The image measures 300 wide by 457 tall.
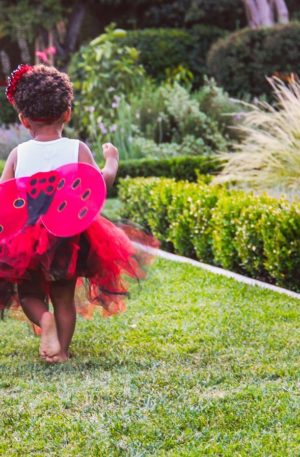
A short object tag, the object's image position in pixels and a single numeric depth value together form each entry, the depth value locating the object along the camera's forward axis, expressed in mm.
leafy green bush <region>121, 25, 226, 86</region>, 16969
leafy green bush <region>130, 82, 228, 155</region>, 12125
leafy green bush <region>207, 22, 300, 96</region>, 15352
